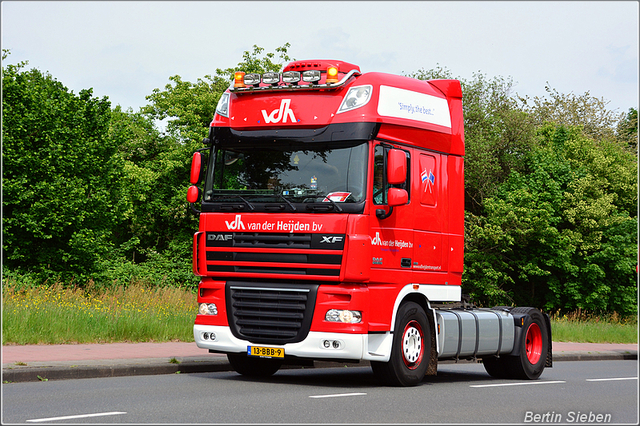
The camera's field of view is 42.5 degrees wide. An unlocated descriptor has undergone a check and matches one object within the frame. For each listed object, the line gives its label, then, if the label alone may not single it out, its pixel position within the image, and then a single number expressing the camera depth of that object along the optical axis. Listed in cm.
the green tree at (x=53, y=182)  3048
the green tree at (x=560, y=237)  3938
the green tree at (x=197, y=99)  4053
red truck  1056
